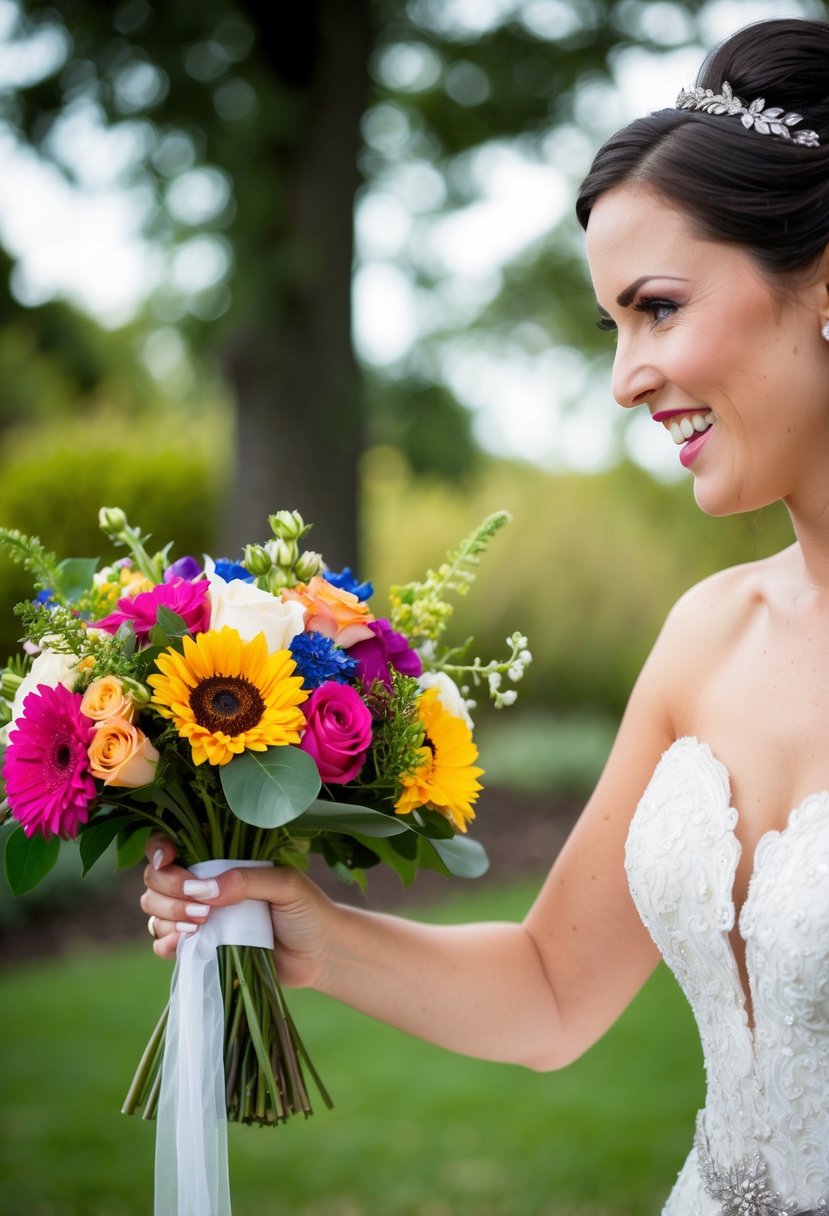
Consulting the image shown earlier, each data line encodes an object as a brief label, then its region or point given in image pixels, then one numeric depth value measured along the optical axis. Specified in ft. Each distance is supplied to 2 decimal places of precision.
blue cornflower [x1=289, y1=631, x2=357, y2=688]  6.31
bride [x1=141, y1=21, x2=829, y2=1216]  5.98
